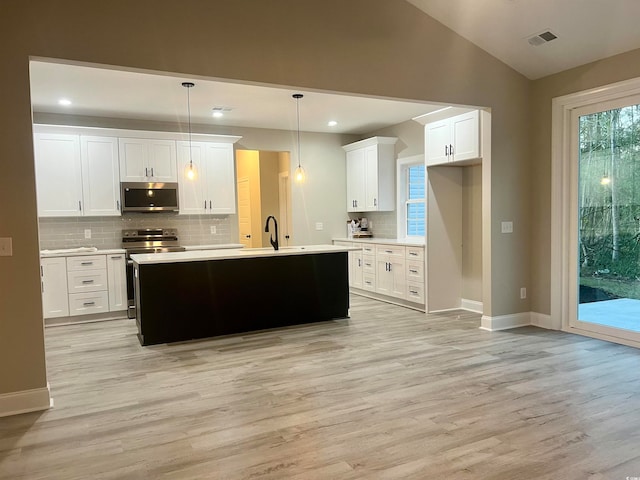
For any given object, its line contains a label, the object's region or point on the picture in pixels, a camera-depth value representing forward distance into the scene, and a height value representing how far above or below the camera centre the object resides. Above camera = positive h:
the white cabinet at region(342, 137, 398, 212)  7.13 +0.76
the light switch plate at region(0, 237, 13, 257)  2.99 -0.12
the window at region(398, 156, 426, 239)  6.92 +0.33
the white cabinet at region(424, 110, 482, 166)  5.21 +0.96
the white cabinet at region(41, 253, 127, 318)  5.59 -0.73
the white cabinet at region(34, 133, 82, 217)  5.77 +0.69
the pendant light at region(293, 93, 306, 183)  5.68 +0.61
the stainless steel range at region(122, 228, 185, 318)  6.01 -0.25
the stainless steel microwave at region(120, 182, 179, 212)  6.21 +0.40
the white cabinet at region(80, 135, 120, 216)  5.99 +0.69
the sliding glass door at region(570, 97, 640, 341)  4.25 -0.02
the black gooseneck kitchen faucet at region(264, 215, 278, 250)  5.34 -0.25
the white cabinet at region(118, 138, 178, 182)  6.20 +0.91
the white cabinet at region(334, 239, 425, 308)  6.02 -0.73
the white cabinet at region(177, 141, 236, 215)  6.56 +0.65
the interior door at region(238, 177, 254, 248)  9.15 +0.22
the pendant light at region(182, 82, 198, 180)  4.78 +1.47
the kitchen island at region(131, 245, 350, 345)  4.65 -0.73
